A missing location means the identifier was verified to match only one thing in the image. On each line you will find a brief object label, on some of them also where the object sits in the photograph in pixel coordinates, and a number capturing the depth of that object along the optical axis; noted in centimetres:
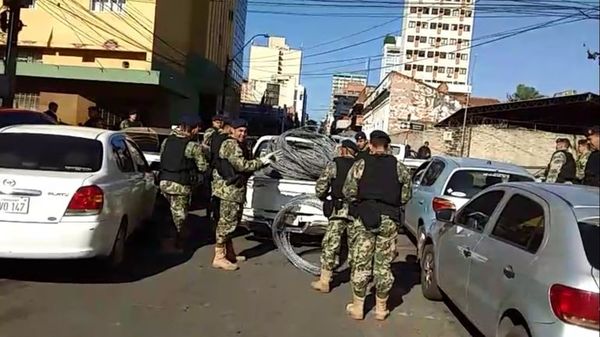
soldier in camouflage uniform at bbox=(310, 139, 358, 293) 746
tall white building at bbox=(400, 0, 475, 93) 12200
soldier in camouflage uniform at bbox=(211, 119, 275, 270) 799
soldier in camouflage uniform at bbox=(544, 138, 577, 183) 1185
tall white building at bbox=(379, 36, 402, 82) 10322
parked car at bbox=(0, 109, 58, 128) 1081
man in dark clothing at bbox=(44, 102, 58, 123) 1443
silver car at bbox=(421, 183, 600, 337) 382
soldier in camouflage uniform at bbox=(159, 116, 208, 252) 852
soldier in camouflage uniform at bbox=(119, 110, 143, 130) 1518
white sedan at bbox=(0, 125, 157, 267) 633
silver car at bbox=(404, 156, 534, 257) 880
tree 7081
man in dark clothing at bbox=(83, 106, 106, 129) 1590
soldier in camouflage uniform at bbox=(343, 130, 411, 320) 625
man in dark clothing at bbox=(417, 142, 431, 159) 2268
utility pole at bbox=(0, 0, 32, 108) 1655
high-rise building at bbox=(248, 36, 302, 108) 12388
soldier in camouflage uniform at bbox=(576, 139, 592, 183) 1106
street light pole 4065
